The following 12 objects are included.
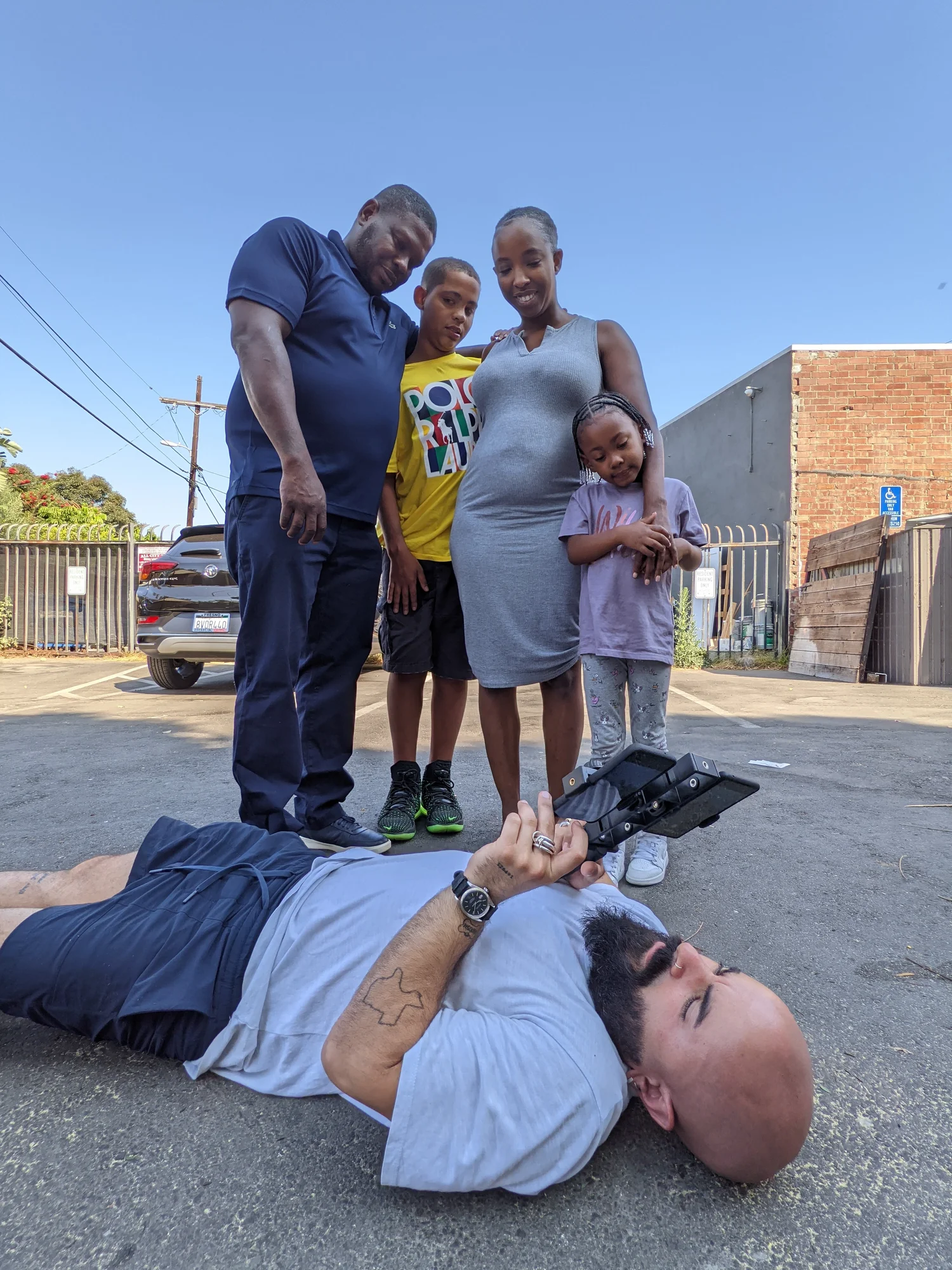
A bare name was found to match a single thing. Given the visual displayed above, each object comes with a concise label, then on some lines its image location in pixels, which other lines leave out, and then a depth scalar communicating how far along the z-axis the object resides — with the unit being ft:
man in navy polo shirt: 7.60
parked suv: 24.76
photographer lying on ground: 3.70
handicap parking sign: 39.45
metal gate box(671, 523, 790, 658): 42.39
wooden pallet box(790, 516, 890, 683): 32.58
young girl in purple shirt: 8.02
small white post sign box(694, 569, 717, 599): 42.09
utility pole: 92.17
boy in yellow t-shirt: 9.45
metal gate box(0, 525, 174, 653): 44.04
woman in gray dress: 8.30
